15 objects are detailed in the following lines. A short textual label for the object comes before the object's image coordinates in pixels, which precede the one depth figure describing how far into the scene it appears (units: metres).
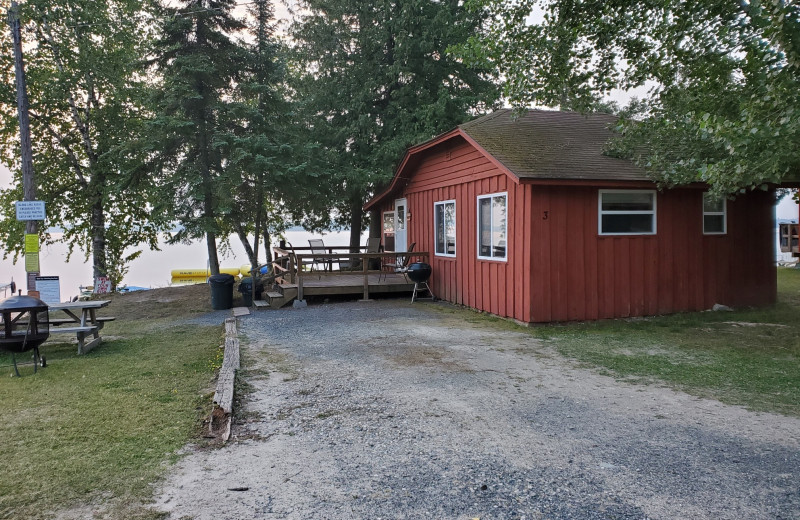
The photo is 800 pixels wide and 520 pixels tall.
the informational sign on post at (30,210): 10.37
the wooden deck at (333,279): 12.41
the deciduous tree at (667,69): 6.58
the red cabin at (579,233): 9.32
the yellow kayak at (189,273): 32.81
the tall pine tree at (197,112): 13.62
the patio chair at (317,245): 15.83
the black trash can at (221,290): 12.59
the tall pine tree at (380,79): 17.22
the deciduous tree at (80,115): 18.27
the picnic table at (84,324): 7.36
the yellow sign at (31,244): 10.56
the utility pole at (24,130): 10.56
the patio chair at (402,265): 13.29
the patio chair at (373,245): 15.77
